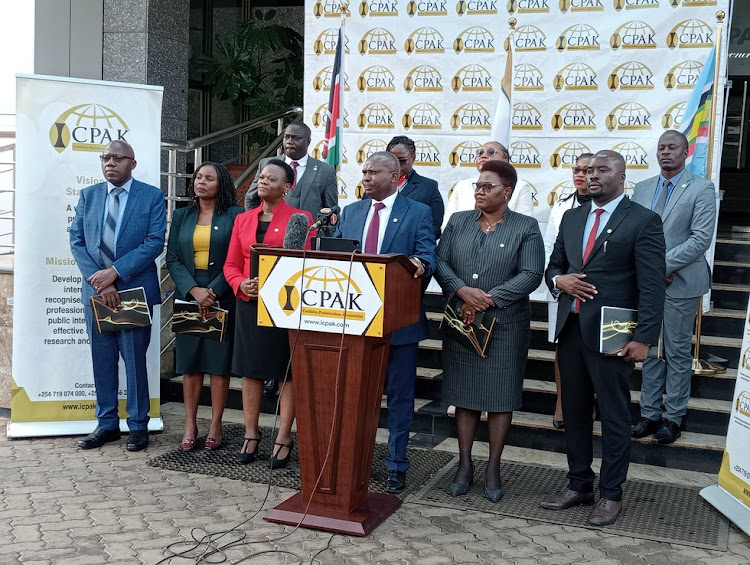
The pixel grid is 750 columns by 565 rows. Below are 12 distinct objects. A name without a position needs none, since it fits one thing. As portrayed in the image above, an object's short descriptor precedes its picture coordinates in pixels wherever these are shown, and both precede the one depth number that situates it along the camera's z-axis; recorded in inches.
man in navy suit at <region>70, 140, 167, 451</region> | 226.5
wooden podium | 162.7
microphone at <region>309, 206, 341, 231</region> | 172.6
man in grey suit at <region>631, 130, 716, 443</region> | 218.4
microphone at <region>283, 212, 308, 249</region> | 176.4
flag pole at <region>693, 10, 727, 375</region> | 248.2
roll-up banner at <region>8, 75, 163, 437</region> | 236.4
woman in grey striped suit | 190.1
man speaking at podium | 192.4
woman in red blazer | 209.6
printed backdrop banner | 284.0
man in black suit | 176.7
